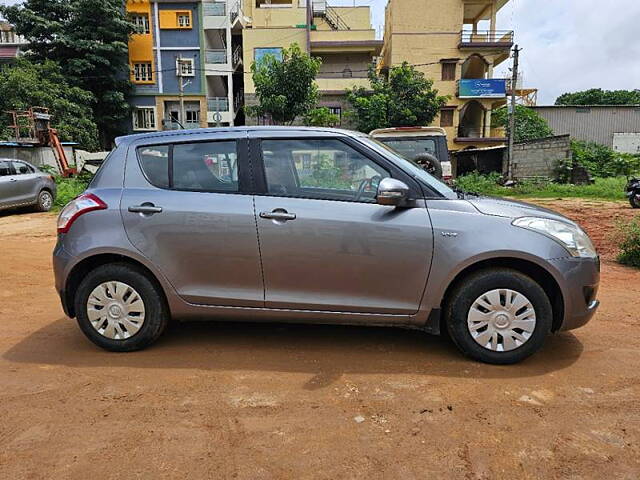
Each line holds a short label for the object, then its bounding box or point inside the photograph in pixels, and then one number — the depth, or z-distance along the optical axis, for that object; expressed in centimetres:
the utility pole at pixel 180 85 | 3061
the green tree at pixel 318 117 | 2137
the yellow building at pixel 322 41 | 3145
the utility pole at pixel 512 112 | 2336
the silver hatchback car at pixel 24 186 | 1187
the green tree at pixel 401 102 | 2655
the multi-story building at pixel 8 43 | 3331
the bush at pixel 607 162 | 2608
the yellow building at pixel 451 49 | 3161
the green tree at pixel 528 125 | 3275
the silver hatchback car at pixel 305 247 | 323
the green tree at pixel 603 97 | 5491
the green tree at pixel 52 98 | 2339
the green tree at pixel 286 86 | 1984
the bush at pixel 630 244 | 654
